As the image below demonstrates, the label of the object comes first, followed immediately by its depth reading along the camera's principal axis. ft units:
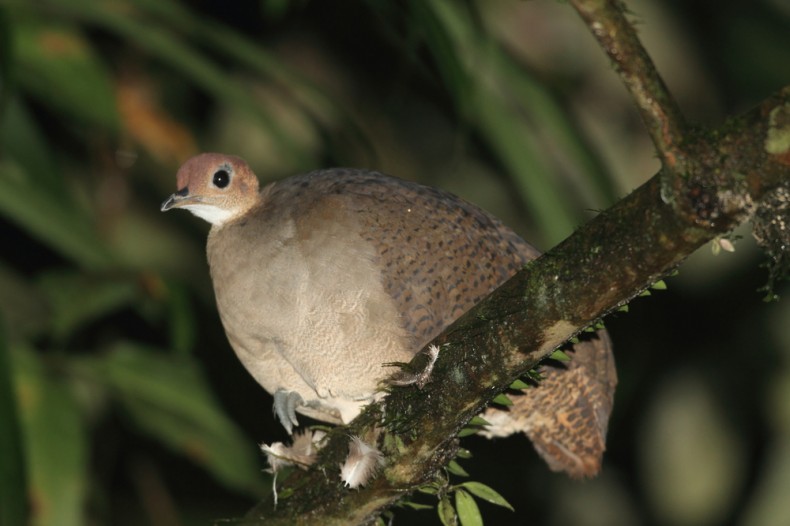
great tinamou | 21.04
